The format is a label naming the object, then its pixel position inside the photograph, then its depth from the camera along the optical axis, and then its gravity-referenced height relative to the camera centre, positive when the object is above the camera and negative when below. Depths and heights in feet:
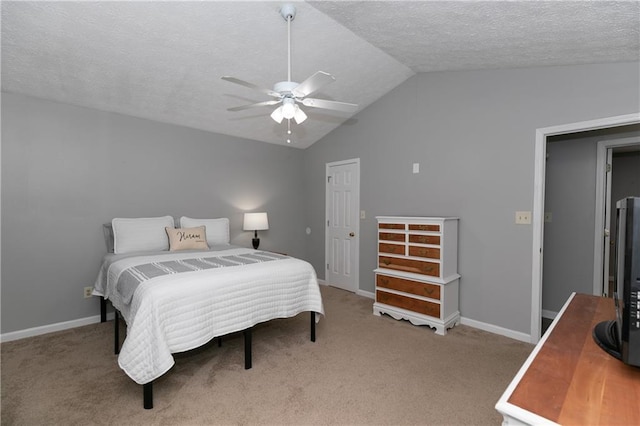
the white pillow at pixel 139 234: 10.40 -1.11
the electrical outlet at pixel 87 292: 10.71 -3.17
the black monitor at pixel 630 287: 2.91 -0.81
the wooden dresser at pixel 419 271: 10.07 -2.37
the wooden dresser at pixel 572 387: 2.44 -1.68
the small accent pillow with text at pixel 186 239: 11.01 -1.32
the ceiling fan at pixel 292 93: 6.43 +2.58
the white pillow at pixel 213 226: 12.19 -0.98
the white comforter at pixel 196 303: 6.05 -2.41
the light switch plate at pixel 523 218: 9.30 -0.40
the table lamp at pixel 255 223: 14.19 -0.91
